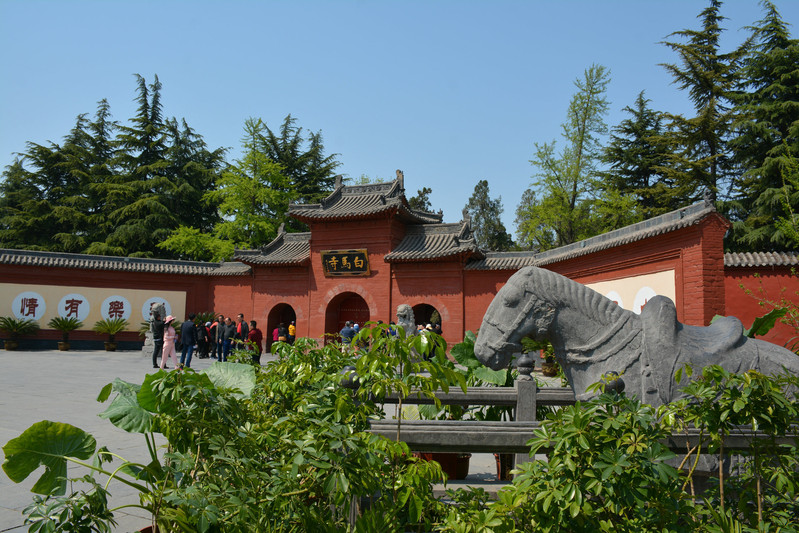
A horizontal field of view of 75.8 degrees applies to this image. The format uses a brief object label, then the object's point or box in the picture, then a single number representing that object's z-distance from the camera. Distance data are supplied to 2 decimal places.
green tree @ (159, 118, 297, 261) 24.09
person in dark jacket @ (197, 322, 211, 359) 17.34
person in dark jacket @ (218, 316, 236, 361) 15.10
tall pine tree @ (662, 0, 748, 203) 20.36
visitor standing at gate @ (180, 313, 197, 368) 12.30
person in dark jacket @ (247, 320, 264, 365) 11.95
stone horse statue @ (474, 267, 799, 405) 2.66
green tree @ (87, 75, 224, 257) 26.59
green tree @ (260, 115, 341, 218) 31.77
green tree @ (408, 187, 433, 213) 39.19
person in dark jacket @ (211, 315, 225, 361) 15.89
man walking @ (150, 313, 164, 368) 11.80
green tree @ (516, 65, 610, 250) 22.56
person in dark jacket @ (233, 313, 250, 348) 16.27
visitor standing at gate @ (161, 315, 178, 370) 11.28
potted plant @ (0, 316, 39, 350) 17.50
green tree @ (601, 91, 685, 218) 23.33
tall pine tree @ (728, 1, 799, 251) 17.56
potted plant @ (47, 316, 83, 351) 18.05
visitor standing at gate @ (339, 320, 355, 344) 14.26
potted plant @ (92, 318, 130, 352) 18.42
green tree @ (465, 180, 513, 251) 41.88
